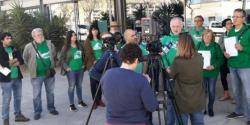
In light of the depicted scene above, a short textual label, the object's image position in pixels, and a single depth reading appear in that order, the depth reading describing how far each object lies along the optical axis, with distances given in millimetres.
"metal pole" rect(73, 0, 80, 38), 14630
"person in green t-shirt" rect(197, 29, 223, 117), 6246
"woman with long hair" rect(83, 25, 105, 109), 7520
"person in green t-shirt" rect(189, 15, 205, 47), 7027
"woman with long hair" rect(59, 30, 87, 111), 7238
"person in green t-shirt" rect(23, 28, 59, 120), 6824
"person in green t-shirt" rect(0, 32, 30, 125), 6398
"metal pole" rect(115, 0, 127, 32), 11359
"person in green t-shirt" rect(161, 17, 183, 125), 5379
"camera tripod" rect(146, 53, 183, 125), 4340
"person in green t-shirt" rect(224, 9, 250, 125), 5746
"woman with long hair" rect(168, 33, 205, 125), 4340
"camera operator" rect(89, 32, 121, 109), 5062
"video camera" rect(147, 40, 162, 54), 4465
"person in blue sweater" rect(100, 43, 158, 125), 3273
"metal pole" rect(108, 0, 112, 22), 13158
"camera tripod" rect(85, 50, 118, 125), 5055
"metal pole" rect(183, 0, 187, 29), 10677
